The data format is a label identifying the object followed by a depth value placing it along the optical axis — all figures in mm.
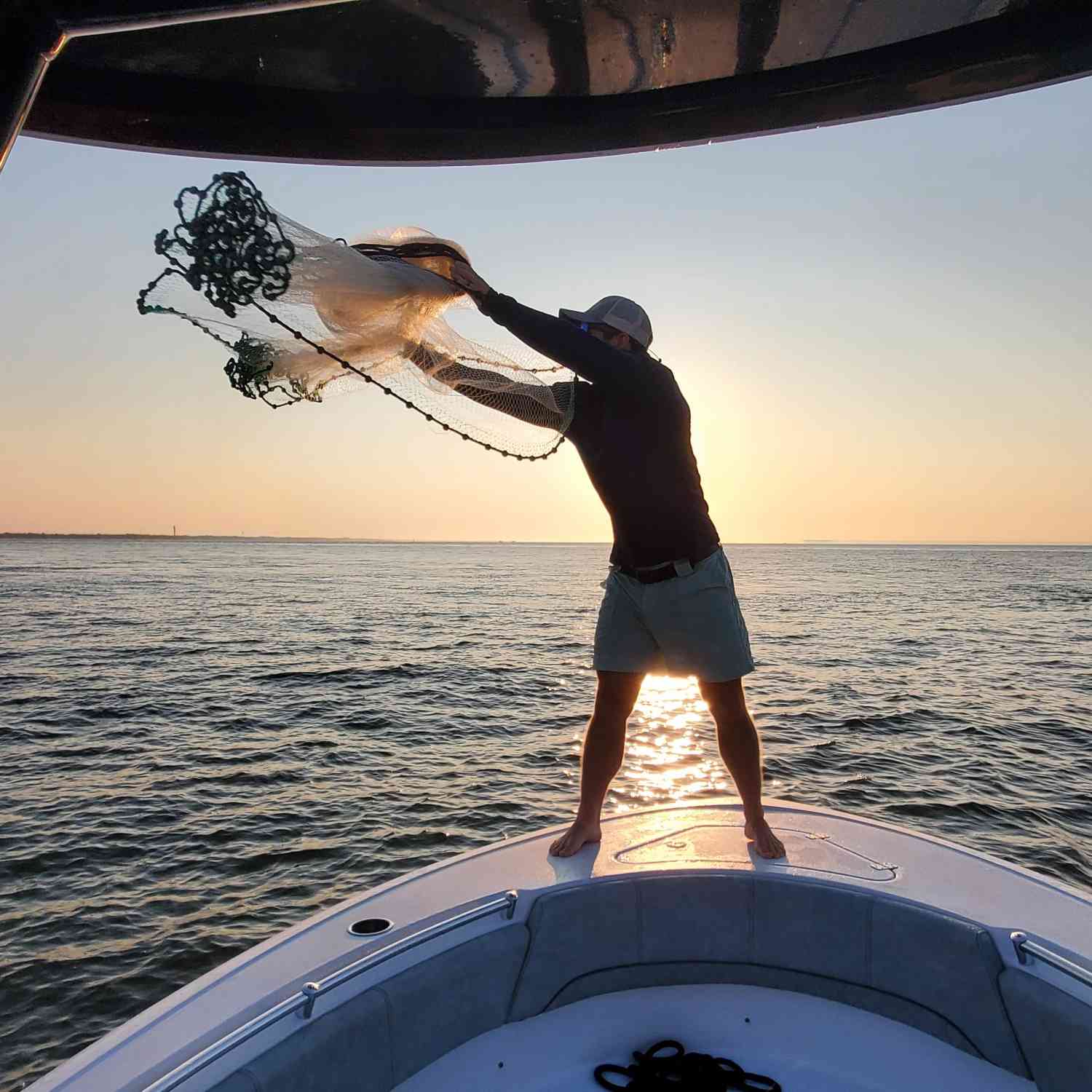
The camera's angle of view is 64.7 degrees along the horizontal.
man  3055
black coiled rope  2463
